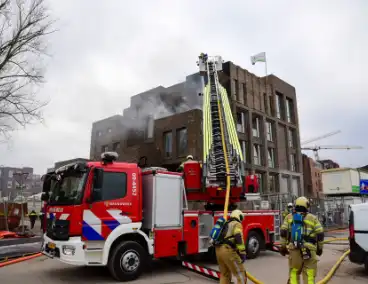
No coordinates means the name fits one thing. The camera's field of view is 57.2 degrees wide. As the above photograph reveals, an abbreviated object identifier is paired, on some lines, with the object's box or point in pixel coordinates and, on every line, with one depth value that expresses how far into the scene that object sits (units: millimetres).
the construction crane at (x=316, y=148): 100594
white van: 6801
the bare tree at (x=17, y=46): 12469
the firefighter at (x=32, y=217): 17375
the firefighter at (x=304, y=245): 4906
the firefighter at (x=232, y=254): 5172
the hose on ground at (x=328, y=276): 6011
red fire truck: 6292
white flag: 30142
